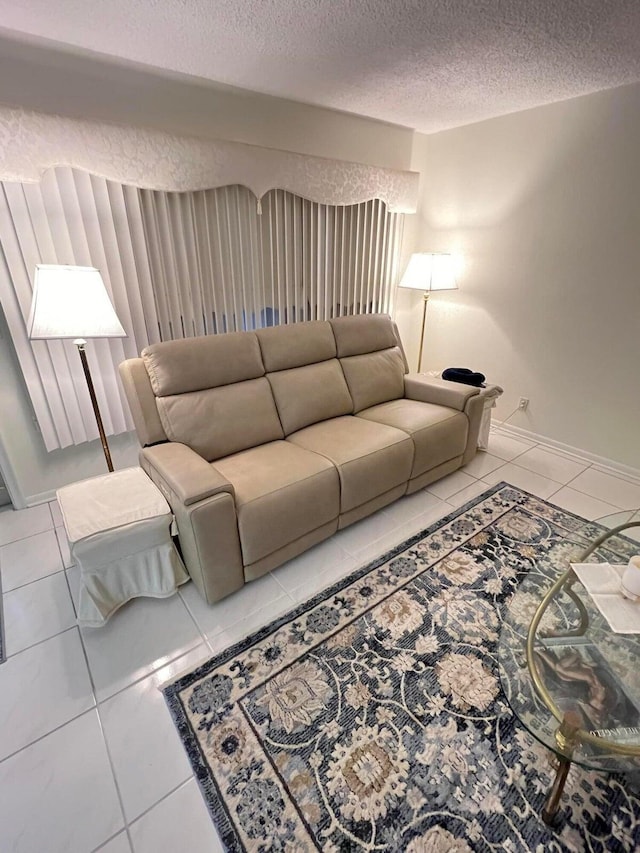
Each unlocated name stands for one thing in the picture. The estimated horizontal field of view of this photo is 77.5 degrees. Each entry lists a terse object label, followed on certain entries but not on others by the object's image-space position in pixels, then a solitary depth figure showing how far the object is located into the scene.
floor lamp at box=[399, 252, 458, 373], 3.10
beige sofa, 1.70
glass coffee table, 1.00
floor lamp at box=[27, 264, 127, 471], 1.69
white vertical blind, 2.01
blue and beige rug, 1.07
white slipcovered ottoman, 1.56
